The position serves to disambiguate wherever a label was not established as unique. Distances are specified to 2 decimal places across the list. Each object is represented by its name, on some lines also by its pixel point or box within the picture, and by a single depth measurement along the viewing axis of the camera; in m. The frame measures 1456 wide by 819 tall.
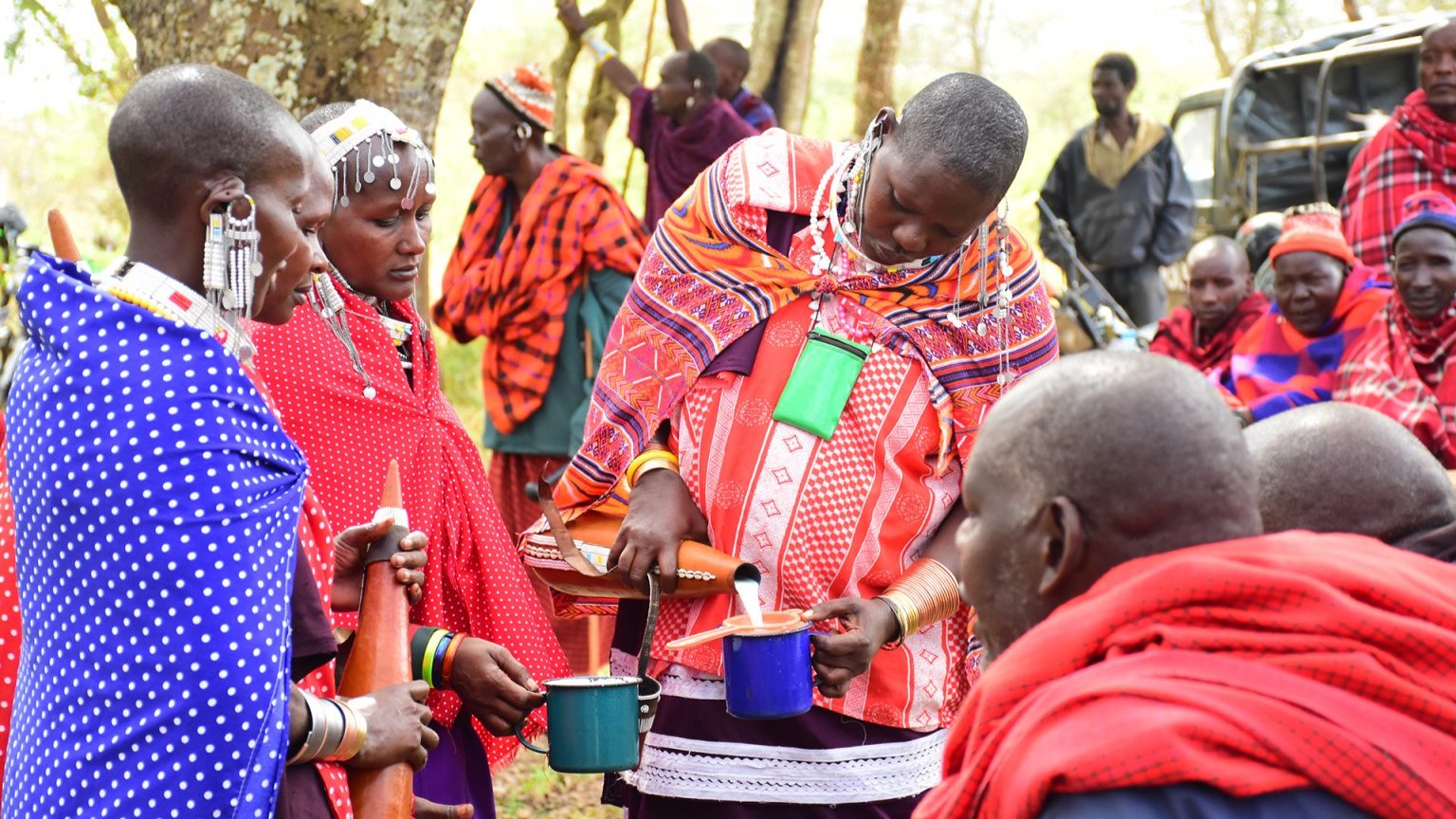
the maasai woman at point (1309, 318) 7.00
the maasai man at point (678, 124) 8.05
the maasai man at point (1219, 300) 7.91
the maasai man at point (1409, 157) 7.30
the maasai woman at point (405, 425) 2.84
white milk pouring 2.88
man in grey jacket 9.64
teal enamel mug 2.71
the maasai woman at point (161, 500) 2.02
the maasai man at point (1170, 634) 1.56
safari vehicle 11.26
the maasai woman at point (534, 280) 5.90
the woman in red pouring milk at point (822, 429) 3.10
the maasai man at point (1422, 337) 6.24
